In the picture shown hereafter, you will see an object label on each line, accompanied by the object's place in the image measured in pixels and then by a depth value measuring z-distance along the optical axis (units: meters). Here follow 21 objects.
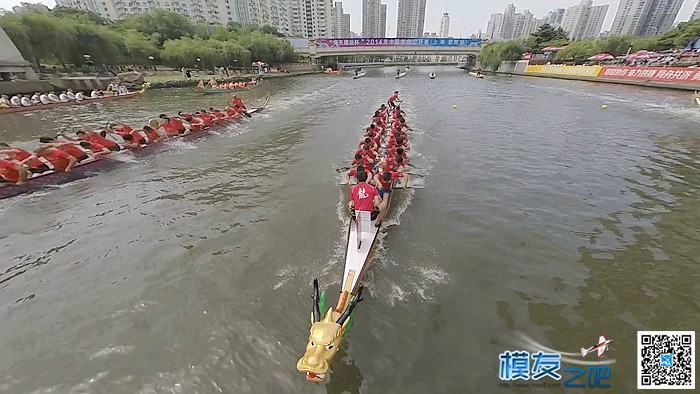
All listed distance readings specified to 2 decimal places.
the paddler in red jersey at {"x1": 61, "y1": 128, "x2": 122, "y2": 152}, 14.35
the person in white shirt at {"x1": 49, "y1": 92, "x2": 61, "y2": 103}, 28.54
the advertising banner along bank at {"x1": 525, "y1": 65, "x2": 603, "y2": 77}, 47.84
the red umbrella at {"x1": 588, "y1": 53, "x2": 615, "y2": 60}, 54.09
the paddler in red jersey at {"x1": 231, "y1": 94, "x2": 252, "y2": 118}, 24.09
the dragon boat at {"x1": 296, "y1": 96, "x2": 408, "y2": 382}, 4.39
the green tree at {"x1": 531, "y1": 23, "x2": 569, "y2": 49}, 80.51
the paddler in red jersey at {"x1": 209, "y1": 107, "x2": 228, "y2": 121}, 21.39
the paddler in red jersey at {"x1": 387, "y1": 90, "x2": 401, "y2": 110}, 25.20
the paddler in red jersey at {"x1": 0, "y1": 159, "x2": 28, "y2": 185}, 10.85
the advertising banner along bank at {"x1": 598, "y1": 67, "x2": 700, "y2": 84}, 32.12
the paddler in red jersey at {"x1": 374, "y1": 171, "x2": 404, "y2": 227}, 9.63
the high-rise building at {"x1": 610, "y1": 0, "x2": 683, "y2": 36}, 161.62
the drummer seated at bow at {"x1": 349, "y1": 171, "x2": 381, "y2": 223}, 7.86
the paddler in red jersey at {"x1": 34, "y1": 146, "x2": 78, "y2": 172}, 12.27
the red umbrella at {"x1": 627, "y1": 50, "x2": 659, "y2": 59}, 49.12
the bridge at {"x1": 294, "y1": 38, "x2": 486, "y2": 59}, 88.56
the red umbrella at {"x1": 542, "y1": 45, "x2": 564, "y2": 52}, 68.88
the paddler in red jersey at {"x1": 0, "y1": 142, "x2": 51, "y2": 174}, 11.57
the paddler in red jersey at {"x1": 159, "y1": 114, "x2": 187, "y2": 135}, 17.88
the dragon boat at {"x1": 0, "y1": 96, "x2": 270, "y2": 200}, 10.95
